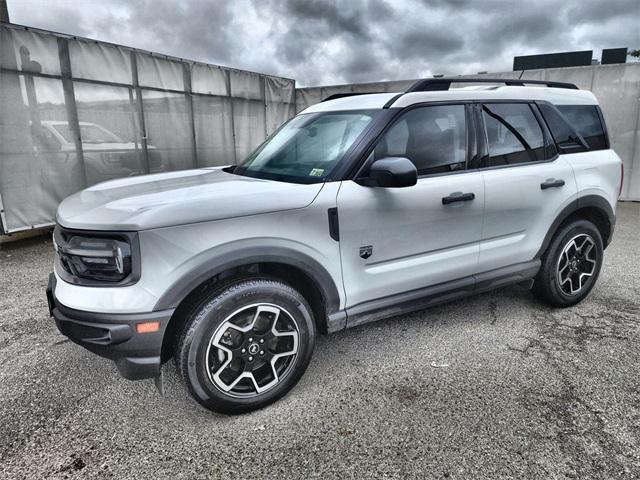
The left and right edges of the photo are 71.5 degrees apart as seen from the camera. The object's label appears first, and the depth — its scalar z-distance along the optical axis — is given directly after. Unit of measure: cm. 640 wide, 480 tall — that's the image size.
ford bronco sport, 214
